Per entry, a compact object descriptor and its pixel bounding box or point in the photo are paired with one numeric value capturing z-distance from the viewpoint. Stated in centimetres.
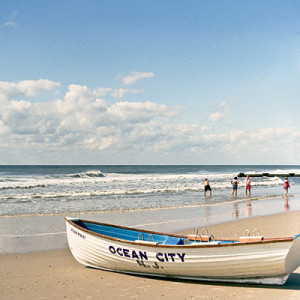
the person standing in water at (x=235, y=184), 2717
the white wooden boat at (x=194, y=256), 635
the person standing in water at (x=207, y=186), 2655
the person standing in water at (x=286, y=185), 2772
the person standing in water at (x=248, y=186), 2768
